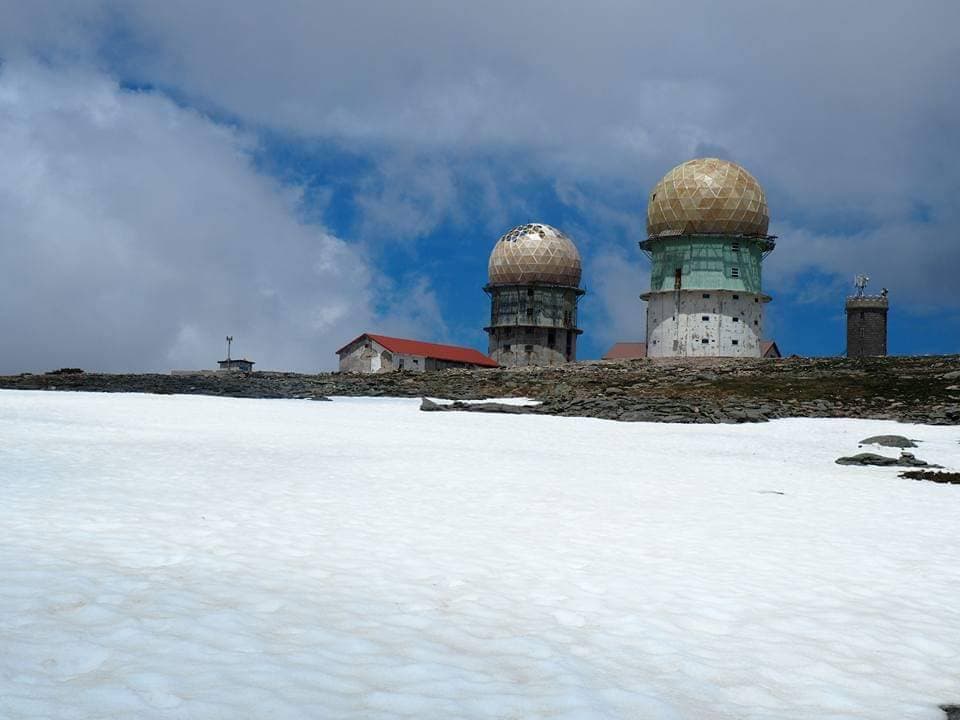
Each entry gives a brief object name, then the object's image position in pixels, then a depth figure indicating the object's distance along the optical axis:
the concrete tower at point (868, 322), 70.25
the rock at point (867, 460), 18.62
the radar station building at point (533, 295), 75.00
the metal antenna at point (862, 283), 70.88
